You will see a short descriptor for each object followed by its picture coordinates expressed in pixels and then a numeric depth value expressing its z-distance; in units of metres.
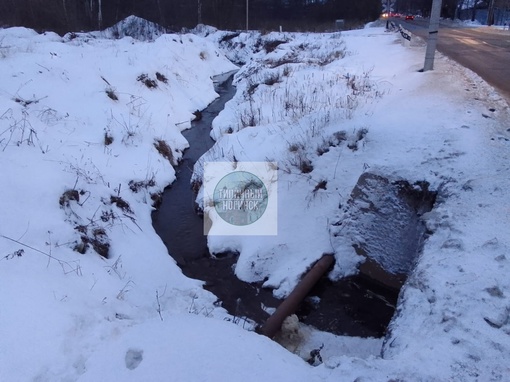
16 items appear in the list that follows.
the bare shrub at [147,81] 11.68
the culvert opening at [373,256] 4.77
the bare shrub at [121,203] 6.55
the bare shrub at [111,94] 9.97
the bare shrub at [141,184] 7.41
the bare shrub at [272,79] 12.48
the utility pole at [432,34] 8.99
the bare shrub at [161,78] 12.80
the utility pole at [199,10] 36.85
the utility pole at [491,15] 35.36
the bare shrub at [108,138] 8.32
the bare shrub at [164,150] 9.19
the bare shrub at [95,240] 5.15
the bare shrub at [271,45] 23.00
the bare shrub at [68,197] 5.47
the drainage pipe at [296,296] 4.49
